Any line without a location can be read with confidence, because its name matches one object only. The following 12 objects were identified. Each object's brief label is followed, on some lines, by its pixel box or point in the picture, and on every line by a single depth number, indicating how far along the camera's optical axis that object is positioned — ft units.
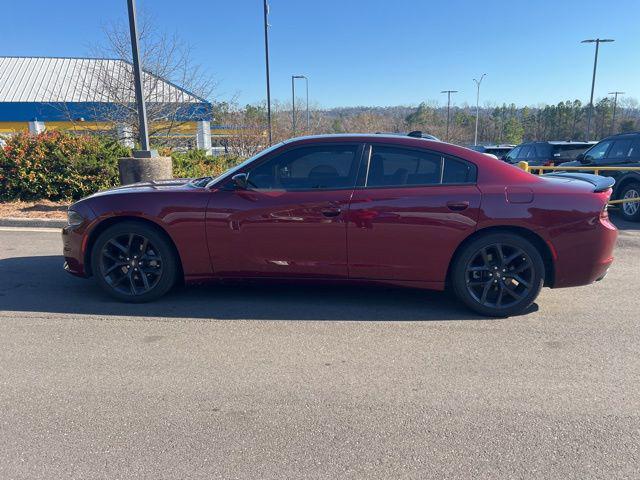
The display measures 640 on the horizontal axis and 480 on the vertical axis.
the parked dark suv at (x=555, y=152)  42.37
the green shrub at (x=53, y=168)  32.37
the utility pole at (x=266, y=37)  56.13
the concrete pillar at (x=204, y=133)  80.28
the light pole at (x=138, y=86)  25.71
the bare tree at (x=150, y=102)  47.32
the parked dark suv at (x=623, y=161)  29.55
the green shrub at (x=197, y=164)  38.44
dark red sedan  12.92
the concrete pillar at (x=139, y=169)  27.07
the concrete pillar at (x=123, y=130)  48.96
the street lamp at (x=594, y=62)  94.68
